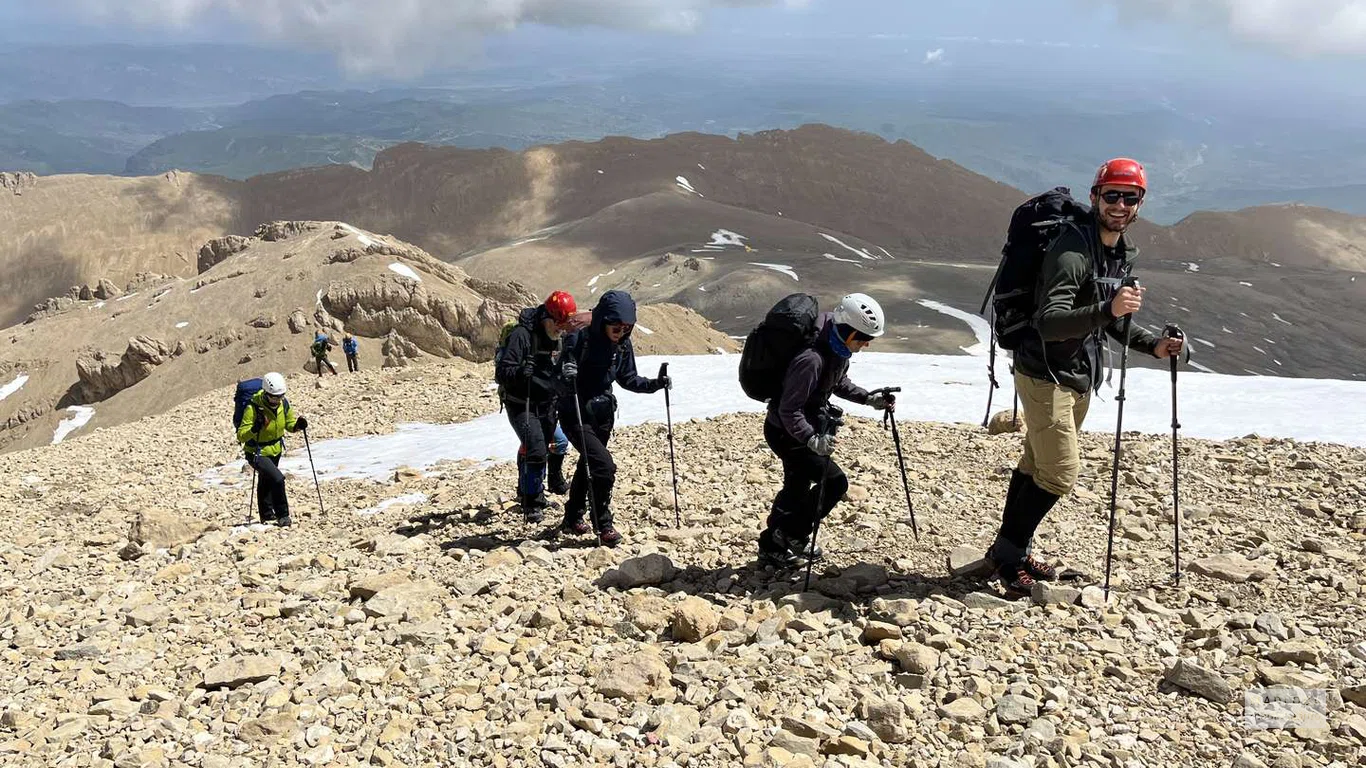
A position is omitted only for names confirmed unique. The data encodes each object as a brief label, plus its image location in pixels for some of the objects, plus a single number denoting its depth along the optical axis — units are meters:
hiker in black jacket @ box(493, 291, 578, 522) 9.53
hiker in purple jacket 6.93
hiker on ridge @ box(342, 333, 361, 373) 34.78
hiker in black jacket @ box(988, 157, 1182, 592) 6.12
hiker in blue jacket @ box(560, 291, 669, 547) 9.09
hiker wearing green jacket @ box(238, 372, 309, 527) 12.70
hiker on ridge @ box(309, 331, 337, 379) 32.49
